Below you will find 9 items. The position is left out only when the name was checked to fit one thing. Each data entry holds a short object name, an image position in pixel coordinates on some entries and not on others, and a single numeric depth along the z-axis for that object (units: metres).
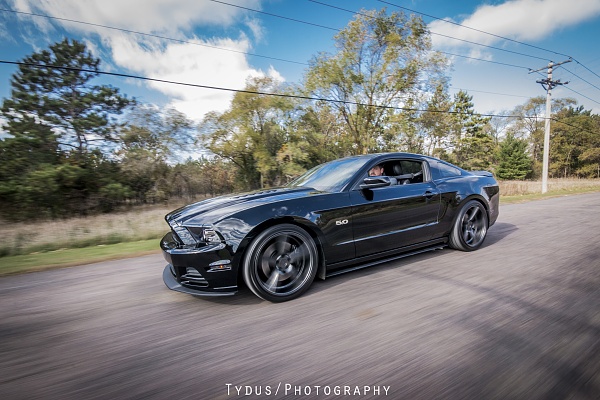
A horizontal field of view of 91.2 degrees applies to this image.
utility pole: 20.89
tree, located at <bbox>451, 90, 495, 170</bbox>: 47.03
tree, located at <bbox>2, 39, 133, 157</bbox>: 19.03
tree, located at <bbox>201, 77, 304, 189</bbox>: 27.19
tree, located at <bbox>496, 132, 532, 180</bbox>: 50.19
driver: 3.52
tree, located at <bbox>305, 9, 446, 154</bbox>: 23.80
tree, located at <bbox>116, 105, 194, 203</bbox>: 21.52
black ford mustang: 2.55
